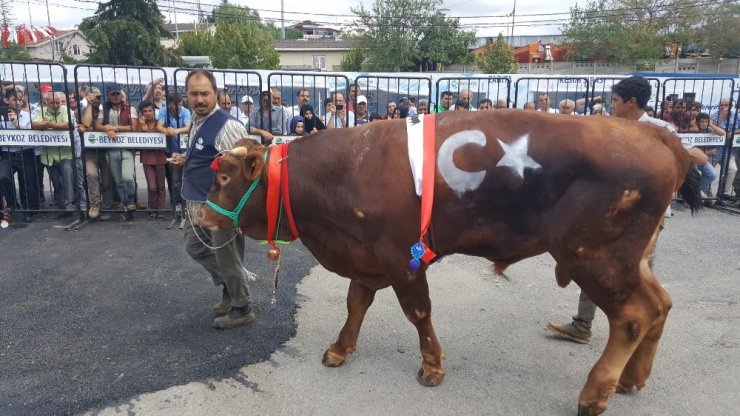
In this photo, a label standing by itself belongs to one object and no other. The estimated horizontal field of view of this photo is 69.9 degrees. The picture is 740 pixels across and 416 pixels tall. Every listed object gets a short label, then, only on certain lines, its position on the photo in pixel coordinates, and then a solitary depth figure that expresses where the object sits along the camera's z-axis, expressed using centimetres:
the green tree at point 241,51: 4184
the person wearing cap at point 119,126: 755
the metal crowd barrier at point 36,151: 726
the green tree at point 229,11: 6132
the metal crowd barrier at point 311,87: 1408
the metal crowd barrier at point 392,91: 1488
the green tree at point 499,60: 3988
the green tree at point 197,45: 4588
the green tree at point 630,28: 4334
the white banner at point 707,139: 848
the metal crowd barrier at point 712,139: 849
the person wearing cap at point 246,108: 932
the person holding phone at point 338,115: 893
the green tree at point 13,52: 3271
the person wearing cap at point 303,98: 884
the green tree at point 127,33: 2950
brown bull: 285
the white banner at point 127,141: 736
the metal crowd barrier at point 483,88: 1335
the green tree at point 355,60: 5227
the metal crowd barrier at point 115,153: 740
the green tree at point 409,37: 5034
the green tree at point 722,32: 4184
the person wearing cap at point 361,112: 930
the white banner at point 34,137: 718
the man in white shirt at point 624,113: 369
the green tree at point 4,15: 4078
